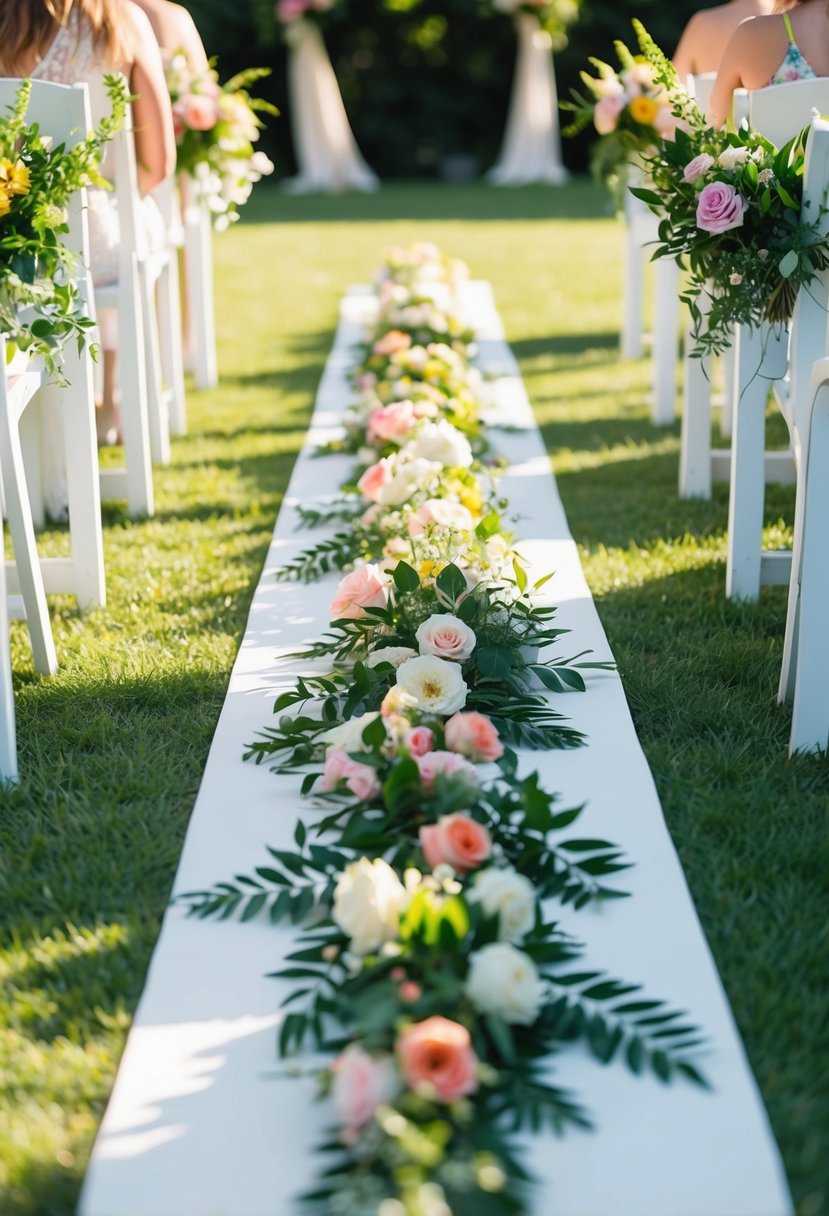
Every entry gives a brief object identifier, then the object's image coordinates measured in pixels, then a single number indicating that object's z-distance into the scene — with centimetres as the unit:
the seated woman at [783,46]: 350
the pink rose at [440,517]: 297
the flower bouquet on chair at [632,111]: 465
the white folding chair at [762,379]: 279
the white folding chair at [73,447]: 280
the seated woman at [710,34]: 449
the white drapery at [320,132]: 1650
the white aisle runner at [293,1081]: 147
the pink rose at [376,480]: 335
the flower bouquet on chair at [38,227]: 245
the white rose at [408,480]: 329
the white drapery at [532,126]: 1689
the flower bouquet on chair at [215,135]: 478
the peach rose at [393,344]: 492
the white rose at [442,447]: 351
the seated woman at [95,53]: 378
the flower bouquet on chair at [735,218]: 270
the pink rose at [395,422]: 383
